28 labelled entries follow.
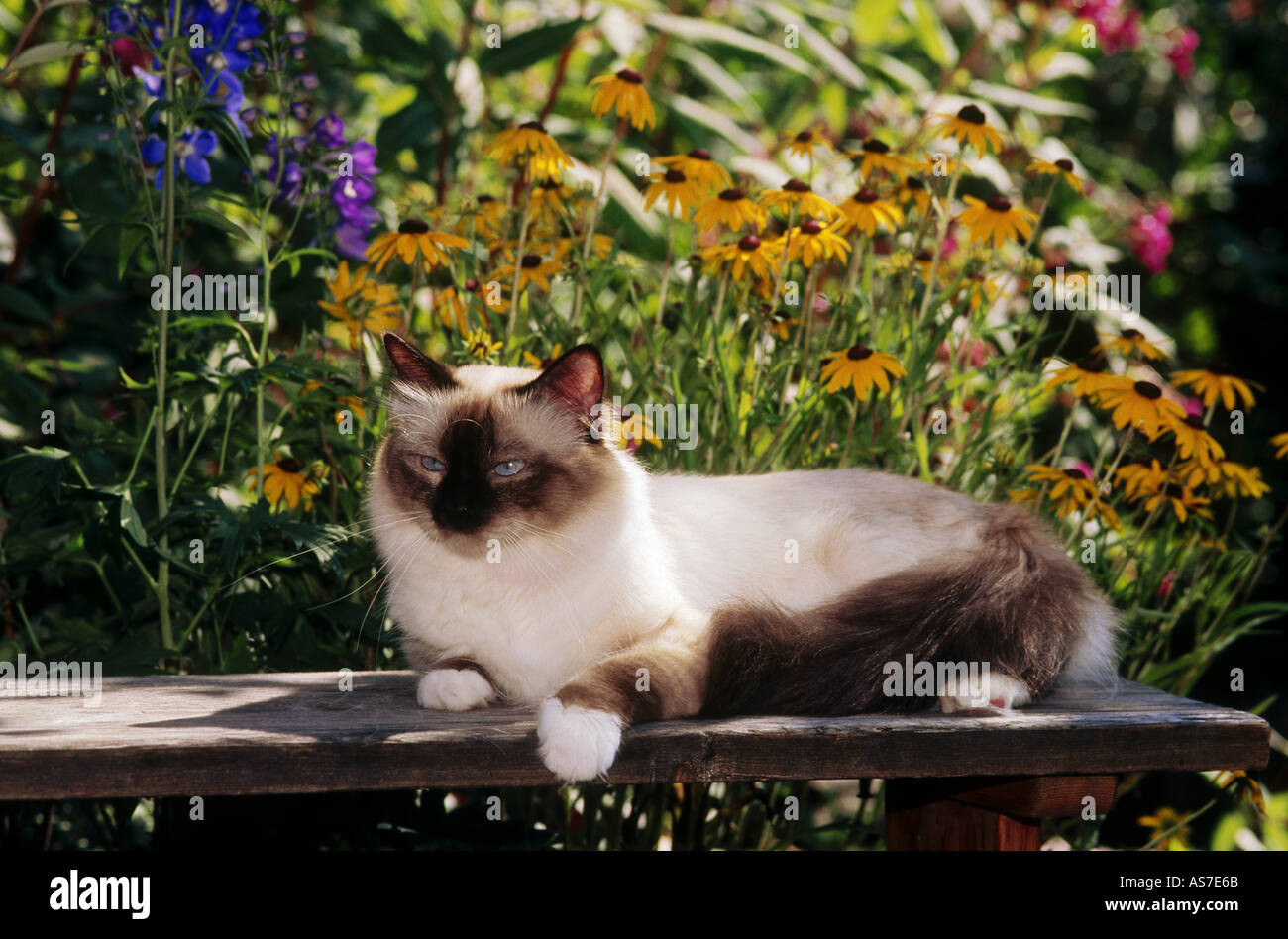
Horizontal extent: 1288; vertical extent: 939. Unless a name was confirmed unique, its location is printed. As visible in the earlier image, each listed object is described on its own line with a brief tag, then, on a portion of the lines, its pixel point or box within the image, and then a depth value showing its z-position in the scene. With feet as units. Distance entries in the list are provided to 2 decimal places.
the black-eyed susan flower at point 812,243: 9.44
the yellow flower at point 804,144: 9.87
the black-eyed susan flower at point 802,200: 9.36
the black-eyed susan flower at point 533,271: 10.07
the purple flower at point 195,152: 9.57
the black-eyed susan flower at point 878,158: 9.88
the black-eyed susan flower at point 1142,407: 8.99
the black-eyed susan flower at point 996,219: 9.62
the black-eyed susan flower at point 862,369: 9.00
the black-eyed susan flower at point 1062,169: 9.83
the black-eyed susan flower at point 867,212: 9.59
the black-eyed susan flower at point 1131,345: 9.67
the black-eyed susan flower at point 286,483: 8.98
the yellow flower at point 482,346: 9.36
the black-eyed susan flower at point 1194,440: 9.32
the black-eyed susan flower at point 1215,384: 9.71
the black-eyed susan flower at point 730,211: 9.53
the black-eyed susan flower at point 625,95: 9.76
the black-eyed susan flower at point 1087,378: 9.25
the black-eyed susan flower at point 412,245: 9.02
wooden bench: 6.12
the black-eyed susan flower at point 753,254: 9.55
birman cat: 7.03
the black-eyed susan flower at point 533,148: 9.36
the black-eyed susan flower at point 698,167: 9.78
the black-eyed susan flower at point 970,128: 9.64
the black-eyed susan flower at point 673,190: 9.63
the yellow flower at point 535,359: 10.05
